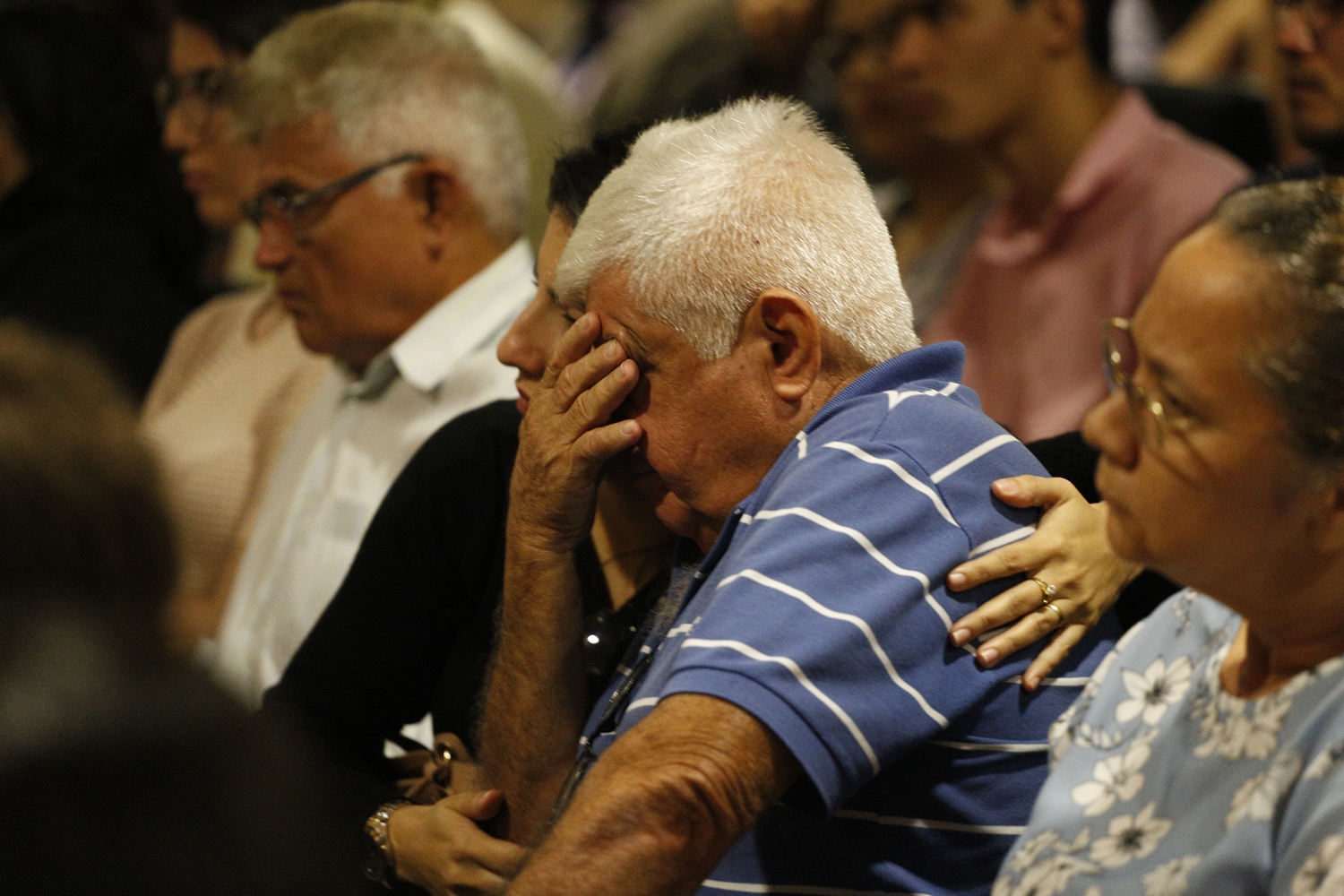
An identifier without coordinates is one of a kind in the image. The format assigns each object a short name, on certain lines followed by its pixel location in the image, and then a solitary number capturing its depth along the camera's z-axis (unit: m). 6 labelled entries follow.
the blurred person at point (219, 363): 5.86
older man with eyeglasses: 4.81
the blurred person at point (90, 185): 7.12
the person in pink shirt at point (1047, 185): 5.69
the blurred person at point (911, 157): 6.46
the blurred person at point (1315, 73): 4.92
